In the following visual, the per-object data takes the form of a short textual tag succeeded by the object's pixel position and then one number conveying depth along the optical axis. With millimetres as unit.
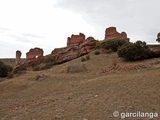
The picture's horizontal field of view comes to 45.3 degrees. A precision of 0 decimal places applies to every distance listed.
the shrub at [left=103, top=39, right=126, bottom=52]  26656
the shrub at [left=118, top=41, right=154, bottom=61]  19433
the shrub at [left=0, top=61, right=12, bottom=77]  29969
